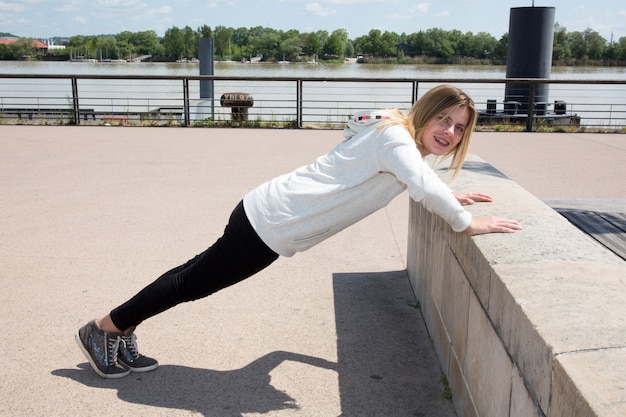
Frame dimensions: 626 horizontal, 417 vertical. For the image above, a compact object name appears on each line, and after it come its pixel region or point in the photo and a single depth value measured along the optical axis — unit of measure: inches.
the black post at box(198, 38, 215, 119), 805.9
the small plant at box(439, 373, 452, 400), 128.0
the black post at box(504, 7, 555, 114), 626.2
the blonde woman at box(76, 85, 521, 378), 111.5
